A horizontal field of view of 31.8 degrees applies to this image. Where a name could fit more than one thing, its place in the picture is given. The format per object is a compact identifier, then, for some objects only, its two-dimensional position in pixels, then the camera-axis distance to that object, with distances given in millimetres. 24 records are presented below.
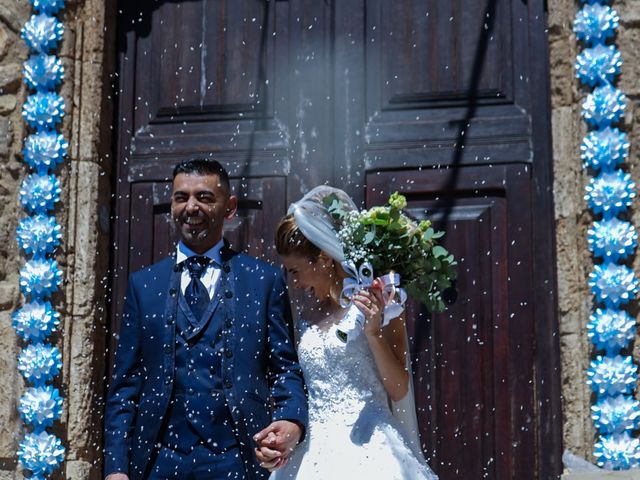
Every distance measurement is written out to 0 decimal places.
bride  4109
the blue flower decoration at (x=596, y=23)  4992
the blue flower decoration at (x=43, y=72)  5484
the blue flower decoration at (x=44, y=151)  5414
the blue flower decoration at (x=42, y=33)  5523
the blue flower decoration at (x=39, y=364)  5234
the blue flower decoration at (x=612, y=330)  4730
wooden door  5117
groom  3941
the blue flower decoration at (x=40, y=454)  5184
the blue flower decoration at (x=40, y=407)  5203
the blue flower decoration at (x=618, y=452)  4652
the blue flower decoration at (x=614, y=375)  4699
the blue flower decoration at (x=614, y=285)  4766
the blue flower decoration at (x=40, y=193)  5371
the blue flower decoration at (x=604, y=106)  4918
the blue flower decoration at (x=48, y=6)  5578
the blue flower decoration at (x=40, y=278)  5297
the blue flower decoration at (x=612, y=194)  4840
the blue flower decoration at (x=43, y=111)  5445
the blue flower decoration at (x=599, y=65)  4957
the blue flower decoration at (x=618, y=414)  4680
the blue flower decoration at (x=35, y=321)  5262
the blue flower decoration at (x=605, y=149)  4883
